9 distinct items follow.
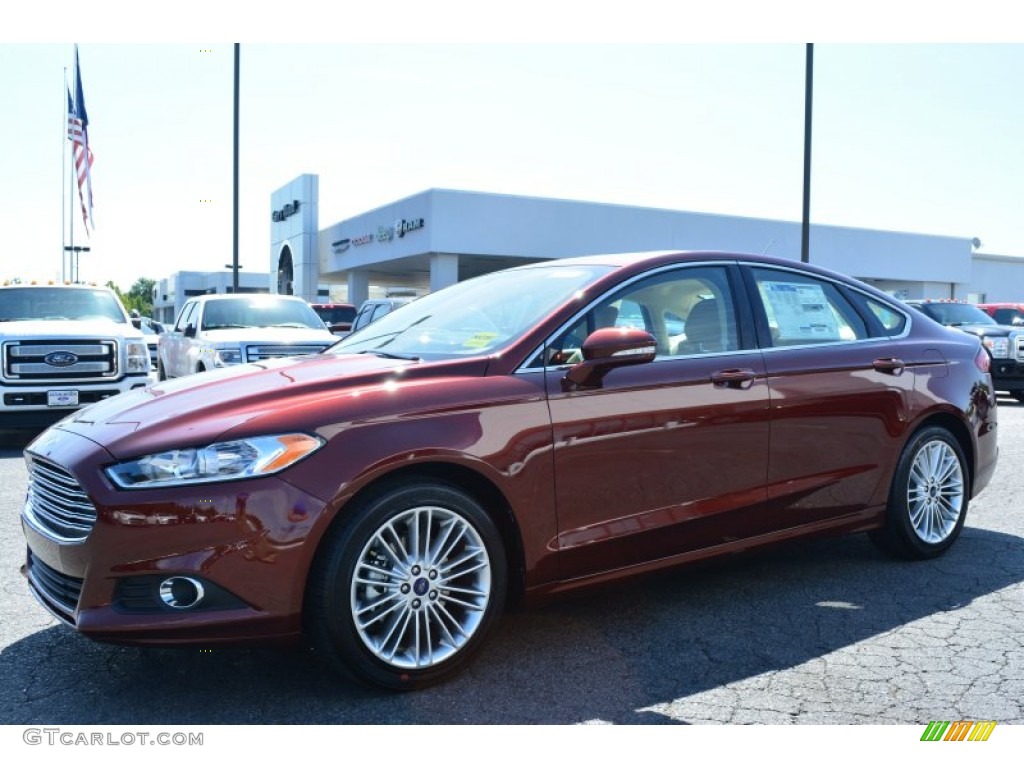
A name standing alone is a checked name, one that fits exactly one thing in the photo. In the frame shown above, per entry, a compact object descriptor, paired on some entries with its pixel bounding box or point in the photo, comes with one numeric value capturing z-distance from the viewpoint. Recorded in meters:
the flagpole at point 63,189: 44.69
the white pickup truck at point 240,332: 12.20
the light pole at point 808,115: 15.98
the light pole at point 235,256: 24.96
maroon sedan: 3.27
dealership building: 35.06
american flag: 31.89
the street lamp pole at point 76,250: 48.34
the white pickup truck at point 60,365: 10.16
